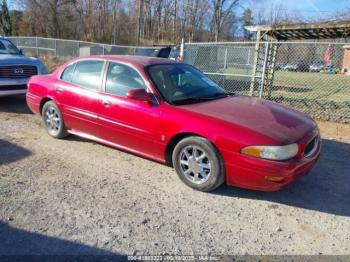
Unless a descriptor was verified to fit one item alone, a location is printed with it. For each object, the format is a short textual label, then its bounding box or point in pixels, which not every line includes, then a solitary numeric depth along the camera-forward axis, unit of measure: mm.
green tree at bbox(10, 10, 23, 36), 42906
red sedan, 3775
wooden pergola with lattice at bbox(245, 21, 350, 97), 10430
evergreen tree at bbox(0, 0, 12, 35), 39250
